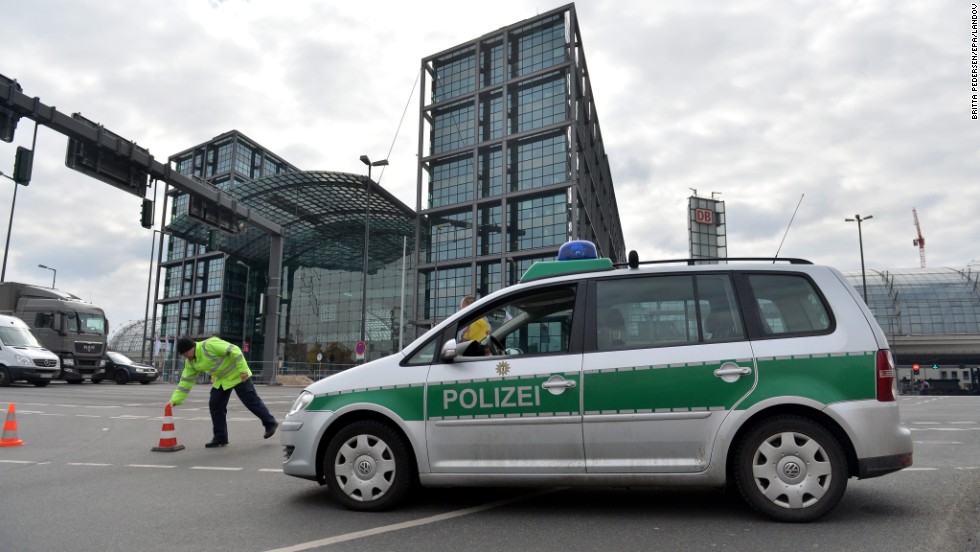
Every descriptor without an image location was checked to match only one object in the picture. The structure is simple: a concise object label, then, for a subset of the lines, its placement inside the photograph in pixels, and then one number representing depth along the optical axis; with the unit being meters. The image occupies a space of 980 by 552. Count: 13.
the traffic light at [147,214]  20.06
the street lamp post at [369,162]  33.91
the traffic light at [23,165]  15.64
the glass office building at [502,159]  48.38
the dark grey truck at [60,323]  24.06
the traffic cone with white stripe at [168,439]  7.78
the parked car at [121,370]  27.67
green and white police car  4.11
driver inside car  4.86
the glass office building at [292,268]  60.59
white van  20.52
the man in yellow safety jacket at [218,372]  8.05
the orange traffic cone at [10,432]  8.22
